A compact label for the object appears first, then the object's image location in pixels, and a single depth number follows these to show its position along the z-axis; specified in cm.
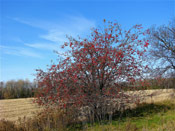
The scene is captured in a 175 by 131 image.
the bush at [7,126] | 545
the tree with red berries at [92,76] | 701
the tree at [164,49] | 1548
